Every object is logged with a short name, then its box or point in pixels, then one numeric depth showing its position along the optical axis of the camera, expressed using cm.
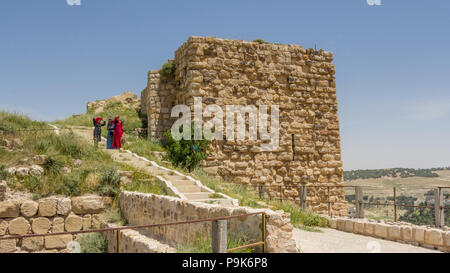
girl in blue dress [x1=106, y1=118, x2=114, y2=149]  1442
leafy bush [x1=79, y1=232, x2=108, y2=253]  905
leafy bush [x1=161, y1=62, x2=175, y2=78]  1577
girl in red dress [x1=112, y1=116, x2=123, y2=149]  1421
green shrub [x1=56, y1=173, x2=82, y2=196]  991
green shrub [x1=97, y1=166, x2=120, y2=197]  1025
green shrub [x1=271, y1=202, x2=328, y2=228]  1052
